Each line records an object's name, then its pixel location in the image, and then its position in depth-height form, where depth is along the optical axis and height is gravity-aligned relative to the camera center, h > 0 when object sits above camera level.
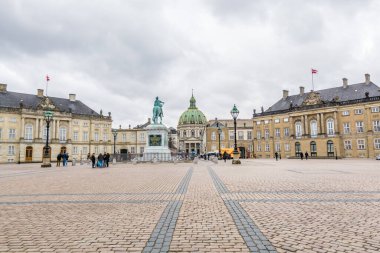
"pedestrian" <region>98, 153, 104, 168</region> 28.19 -0.89
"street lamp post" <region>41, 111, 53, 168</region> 29.38 -0.73
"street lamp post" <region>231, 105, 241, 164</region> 27.08 -0.16
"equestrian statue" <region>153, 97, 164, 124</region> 37.67 +5.85
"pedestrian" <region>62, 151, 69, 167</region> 33.87 -0.76
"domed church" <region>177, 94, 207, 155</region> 125.31 +9.91
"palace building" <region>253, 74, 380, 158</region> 51.09 +5.42
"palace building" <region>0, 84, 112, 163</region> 52.31 +5.54
